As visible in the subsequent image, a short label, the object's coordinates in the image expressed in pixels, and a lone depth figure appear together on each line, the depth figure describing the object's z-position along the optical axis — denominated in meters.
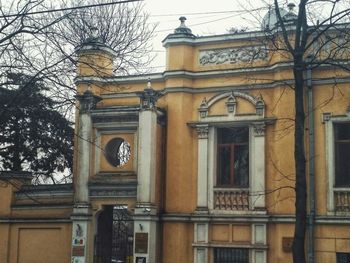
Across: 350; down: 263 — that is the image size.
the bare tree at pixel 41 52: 13.99
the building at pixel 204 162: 17.38
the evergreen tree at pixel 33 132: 15.27
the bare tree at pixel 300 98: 12.79
